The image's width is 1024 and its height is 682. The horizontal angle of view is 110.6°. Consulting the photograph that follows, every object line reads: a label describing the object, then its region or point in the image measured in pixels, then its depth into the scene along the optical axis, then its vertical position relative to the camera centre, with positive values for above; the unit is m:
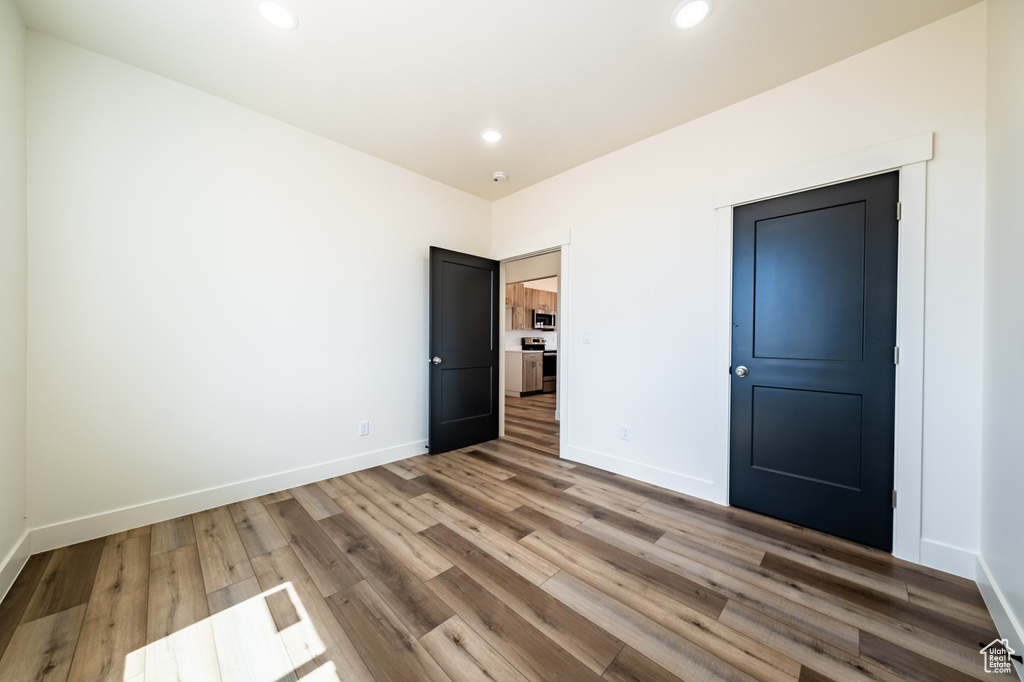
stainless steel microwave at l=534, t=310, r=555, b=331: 8.07 +0.41
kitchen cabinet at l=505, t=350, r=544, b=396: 7.22 -0.71
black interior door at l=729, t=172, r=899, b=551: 1.96 -0.10
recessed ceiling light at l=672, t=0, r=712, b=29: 1.71 +1.62
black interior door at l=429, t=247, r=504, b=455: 3.58 -0.13
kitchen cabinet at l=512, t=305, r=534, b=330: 7.67 +0.43
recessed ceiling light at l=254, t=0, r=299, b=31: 1.74 +1.63
